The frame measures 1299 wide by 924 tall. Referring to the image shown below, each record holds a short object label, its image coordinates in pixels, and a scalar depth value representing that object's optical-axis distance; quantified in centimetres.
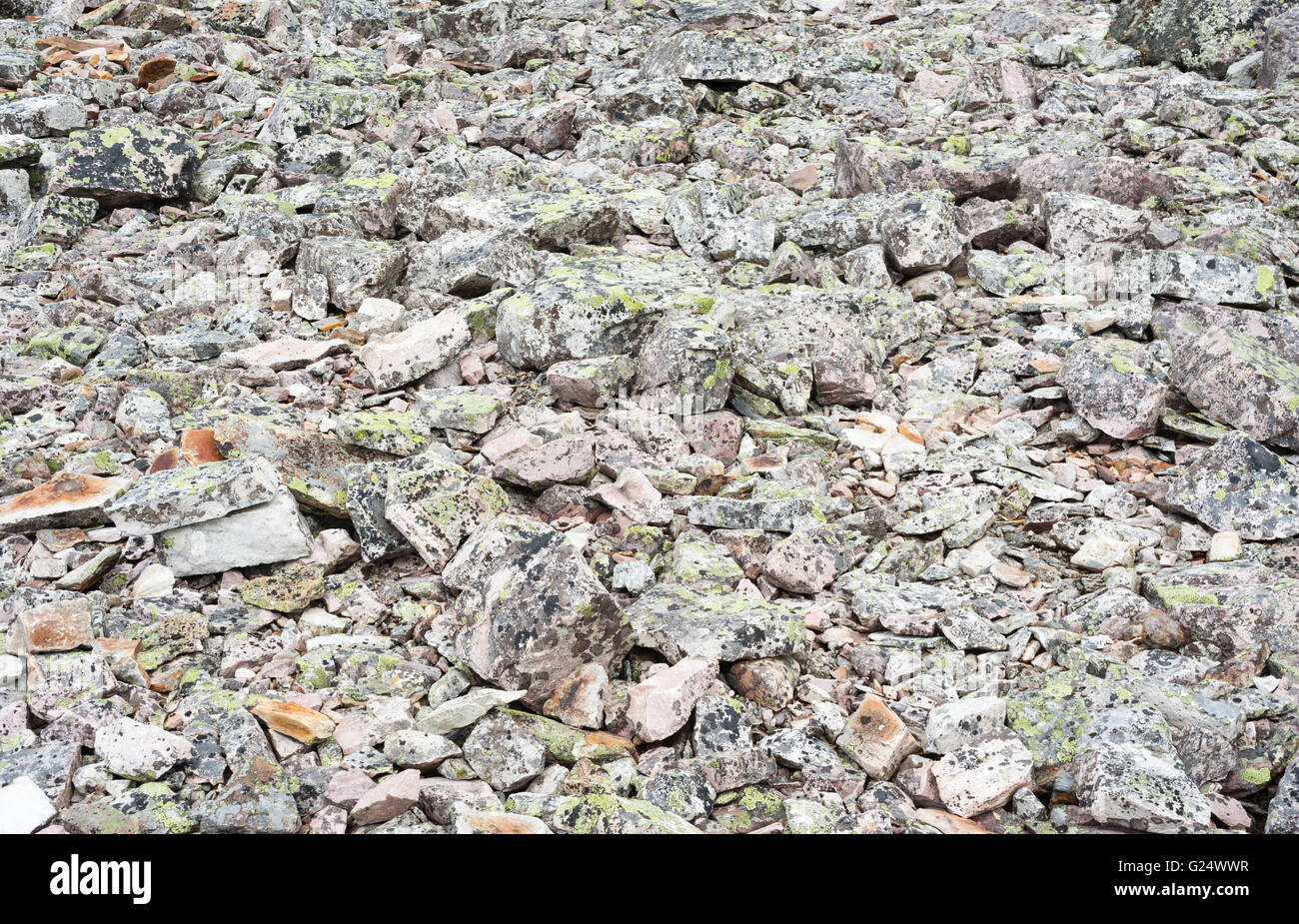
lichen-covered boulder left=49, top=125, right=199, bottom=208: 687
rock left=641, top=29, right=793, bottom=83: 848
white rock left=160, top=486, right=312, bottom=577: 388
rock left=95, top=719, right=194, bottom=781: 298
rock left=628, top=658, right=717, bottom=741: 317
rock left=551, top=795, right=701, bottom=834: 277
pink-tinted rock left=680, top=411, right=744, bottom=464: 474
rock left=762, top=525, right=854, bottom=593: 392
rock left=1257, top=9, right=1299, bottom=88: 838
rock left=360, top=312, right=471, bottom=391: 506
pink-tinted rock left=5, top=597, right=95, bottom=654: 338
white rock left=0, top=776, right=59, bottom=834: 277
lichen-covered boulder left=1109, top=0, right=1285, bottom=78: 880
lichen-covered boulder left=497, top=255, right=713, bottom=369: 504
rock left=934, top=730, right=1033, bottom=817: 302
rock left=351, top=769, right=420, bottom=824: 287
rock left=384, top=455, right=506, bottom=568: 395
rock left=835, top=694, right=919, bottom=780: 311
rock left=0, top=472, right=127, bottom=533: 403
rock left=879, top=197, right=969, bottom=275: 593
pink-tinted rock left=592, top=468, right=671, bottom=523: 418
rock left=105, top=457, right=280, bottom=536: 383
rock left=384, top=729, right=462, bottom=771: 306
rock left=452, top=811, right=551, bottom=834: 270
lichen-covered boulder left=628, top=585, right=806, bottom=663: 340
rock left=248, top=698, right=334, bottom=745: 313
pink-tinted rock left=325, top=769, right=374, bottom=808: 293
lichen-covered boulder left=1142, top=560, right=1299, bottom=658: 354
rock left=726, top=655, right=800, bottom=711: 334
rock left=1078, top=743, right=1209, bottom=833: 282
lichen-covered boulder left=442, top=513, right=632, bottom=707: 323
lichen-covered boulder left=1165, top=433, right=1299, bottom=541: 414
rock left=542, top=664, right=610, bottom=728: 323
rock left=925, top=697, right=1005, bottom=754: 314
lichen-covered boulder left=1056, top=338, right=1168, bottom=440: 472
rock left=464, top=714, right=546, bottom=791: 303
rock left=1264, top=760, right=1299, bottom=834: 289
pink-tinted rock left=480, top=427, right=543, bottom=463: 448
